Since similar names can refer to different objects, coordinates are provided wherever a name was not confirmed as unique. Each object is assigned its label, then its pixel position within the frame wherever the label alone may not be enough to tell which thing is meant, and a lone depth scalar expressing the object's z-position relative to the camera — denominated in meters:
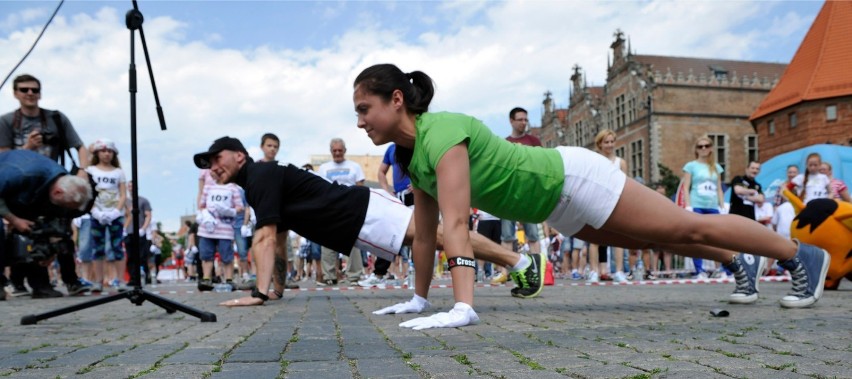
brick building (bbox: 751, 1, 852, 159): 44.19
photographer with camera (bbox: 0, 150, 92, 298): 4.96
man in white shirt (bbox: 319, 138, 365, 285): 10.82
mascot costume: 7.24
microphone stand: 4.59
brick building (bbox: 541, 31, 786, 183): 55.28
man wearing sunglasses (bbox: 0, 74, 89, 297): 7.34
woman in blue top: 10.49
